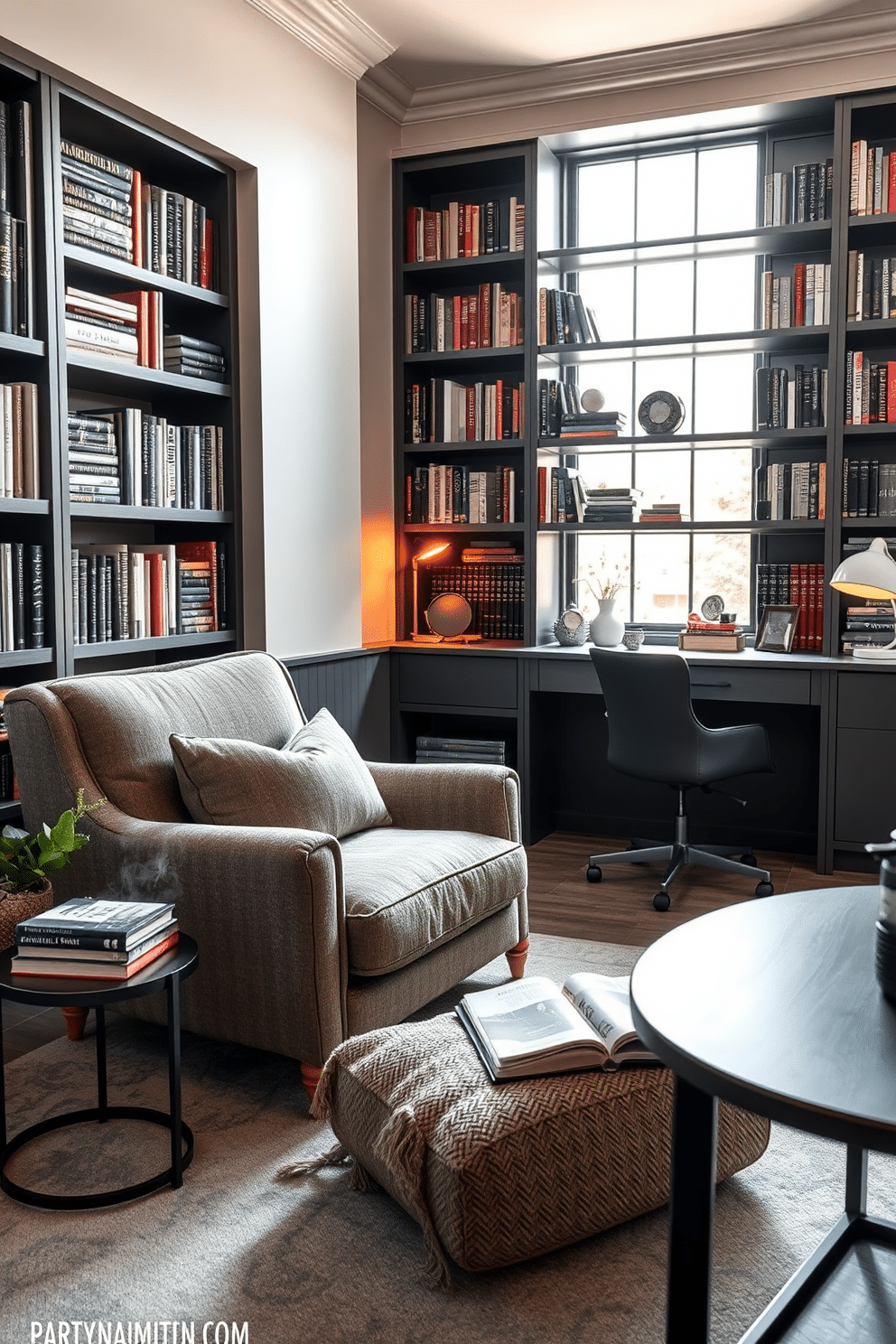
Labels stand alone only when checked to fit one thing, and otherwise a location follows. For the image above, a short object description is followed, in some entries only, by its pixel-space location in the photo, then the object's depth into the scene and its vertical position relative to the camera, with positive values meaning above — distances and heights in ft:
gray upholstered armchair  7.22 -2.04
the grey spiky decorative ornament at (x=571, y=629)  14.87 -0.56
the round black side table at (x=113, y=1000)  6.09 -2.24
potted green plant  7.14 -1.81
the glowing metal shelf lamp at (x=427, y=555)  15.74 +0.44
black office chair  12.07 -1.65
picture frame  13.73 -0.55
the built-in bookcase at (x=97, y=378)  9.54 +2.02
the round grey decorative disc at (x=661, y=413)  14.39 +2.21
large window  14.82 +3.11
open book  6.01 -2.47
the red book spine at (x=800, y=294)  13.53 +3.50
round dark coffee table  4.06 -1.79
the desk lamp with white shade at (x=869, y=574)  10.43 +0.10
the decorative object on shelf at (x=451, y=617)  15.33 -0.41
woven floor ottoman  5.53 -2.87
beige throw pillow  8.11 -1.47
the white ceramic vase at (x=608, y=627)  14.69 -0.53
